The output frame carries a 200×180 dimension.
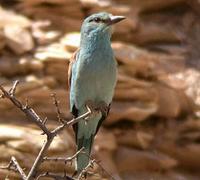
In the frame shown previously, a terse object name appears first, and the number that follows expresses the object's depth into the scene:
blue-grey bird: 8.90
